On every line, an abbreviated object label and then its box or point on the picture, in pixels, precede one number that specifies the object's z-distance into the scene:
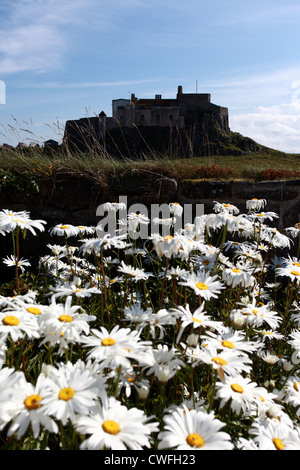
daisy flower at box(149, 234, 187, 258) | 1.51
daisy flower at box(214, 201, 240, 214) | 2.11
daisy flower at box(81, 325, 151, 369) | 1.04
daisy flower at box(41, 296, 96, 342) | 1.13
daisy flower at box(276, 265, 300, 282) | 1.93
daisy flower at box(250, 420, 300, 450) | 1.06
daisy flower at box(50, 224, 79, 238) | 2.21
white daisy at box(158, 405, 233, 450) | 0.91
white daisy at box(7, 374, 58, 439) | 0.87
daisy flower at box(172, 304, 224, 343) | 1.28
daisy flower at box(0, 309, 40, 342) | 1.09
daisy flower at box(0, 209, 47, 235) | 1.61
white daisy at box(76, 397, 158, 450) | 0.86
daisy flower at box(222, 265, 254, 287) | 1.81
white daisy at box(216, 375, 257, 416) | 1.18
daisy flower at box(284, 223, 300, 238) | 2.41
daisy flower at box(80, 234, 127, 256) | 1.72
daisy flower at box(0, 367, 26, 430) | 0.88
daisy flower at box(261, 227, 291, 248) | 2.26
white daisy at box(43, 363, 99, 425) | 0.90
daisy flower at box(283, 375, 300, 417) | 1.34
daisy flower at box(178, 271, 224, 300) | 1.42
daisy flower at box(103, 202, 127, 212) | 2.50
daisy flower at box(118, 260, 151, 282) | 1.90
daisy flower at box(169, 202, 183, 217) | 2.35
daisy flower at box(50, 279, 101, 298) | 1.43
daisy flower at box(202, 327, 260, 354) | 1.27
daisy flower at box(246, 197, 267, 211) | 2.61
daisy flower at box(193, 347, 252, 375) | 1.17
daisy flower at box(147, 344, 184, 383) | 1.20
